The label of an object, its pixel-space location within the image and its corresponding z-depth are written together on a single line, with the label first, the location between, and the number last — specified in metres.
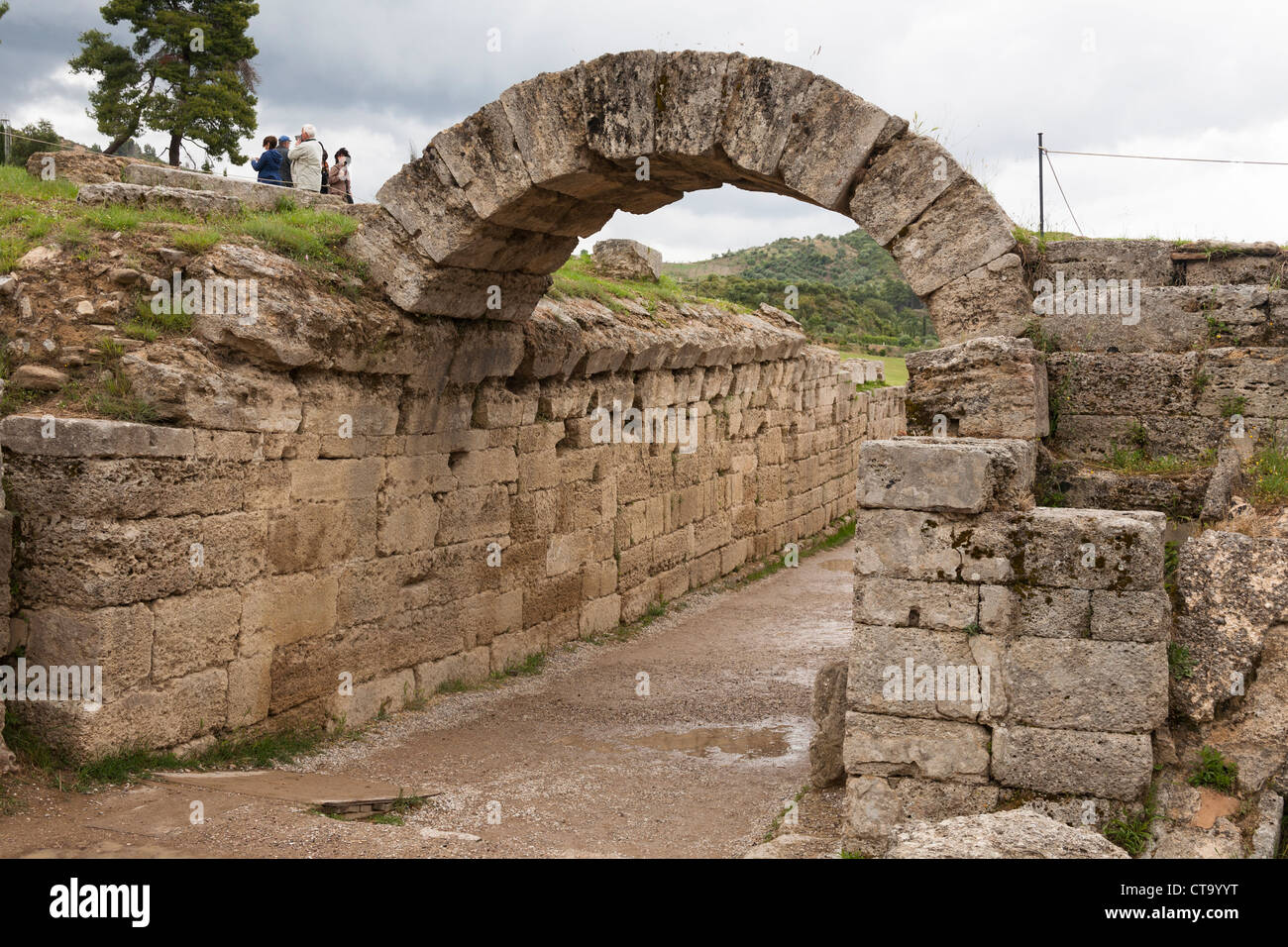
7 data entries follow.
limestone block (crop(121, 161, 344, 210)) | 8.79
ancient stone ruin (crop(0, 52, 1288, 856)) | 5.32
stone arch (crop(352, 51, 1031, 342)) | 6.43
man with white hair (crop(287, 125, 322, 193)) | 11.61
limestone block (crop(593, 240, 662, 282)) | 14.16
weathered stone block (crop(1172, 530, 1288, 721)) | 5.35
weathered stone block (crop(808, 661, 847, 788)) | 6.47
